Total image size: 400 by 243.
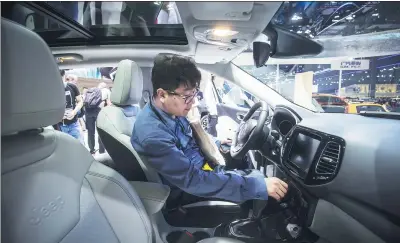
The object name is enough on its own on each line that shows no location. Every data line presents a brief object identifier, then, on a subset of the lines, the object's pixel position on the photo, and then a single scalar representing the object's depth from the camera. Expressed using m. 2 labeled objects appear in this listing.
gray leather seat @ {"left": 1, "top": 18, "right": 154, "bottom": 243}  0.52
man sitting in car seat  1.06
